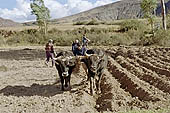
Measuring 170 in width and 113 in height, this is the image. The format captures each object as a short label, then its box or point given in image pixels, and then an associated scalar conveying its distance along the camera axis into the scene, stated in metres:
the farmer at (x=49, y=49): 16.30
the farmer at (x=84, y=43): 12.84
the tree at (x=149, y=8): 28.17
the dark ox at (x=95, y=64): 10.69
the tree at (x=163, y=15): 27.22
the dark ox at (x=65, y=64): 11.02
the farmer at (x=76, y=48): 13.36
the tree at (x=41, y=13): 41.41
